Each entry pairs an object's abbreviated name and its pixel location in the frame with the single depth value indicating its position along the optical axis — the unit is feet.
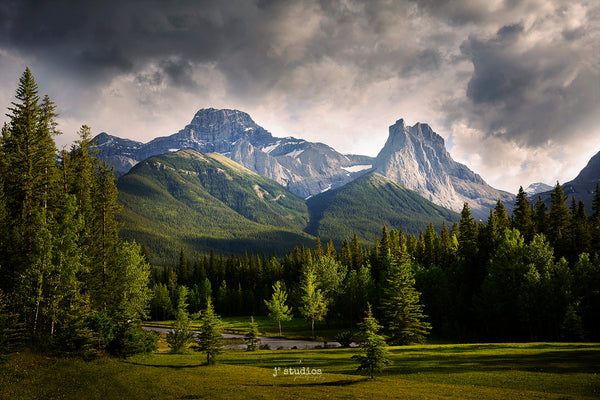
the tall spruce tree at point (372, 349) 88.02
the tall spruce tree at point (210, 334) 117.39
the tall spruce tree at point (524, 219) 232.12
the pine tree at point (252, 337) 169.78
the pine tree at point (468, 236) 229.02
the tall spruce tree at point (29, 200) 115.34
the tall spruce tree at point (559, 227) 220.23
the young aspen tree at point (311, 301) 237.66
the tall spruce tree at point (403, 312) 169.48
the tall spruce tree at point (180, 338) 162.71
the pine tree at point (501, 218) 235.36
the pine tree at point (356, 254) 372.87
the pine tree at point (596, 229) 211.41
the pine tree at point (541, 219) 230.07
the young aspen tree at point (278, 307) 253.03
